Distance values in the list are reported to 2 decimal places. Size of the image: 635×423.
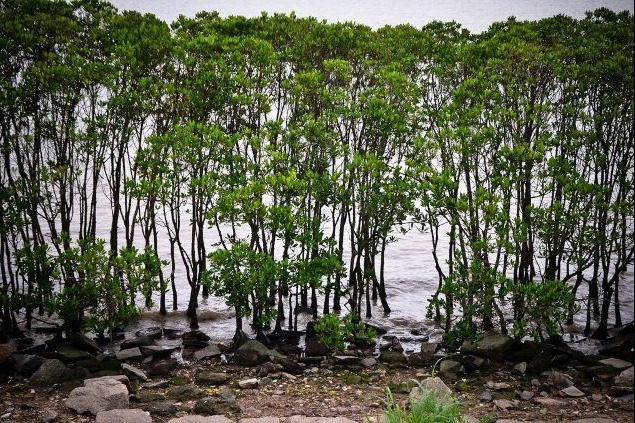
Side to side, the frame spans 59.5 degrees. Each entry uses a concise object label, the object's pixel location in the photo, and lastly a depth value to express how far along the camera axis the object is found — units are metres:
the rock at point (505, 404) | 6.98
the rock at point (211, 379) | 7.86
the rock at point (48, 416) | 6.46
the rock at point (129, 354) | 8.80
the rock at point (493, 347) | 8.59
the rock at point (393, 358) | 8.95
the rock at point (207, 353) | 8.98
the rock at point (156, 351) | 9.00
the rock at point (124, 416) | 6.28
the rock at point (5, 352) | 8.02
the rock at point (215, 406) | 6.73
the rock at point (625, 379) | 7.34
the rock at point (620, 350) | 8.59
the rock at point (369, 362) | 8.74
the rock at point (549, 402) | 7.04
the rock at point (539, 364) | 8.21
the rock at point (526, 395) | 7.31
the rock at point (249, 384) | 7.65
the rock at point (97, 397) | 6.64
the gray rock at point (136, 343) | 9.31
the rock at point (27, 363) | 7.97
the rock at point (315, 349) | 9.10
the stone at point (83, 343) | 8.77
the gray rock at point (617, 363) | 7.91
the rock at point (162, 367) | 8.28
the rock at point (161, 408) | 6.69
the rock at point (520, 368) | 8.27
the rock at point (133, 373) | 7.91
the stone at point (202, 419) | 6.29
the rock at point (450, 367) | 8.34
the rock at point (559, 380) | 7.64
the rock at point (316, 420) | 6.21
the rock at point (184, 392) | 7.30
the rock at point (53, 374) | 7.64
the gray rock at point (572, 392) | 7.32
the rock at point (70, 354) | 8.37
